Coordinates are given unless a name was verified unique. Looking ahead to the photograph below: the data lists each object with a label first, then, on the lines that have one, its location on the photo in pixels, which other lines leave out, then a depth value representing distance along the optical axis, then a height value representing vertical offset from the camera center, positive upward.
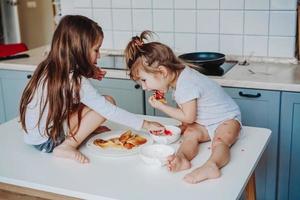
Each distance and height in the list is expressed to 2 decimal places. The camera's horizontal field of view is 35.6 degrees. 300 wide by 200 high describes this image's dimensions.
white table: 1.32 -0.55
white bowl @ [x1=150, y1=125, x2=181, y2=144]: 1.66 -0.51
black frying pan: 2.47 -0.37
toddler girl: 1.74 -0.37
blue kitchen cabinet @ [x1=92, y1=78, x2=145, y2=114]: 2.65 -0.56
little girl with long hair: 1.62 -0.35
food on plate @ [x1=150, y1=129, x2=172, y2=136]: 1.70 -0.50
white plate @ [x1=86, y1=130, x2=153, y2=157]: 1.57 -0.53
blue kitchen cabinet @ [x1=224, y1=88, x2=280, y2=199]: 2.32 -0.65
